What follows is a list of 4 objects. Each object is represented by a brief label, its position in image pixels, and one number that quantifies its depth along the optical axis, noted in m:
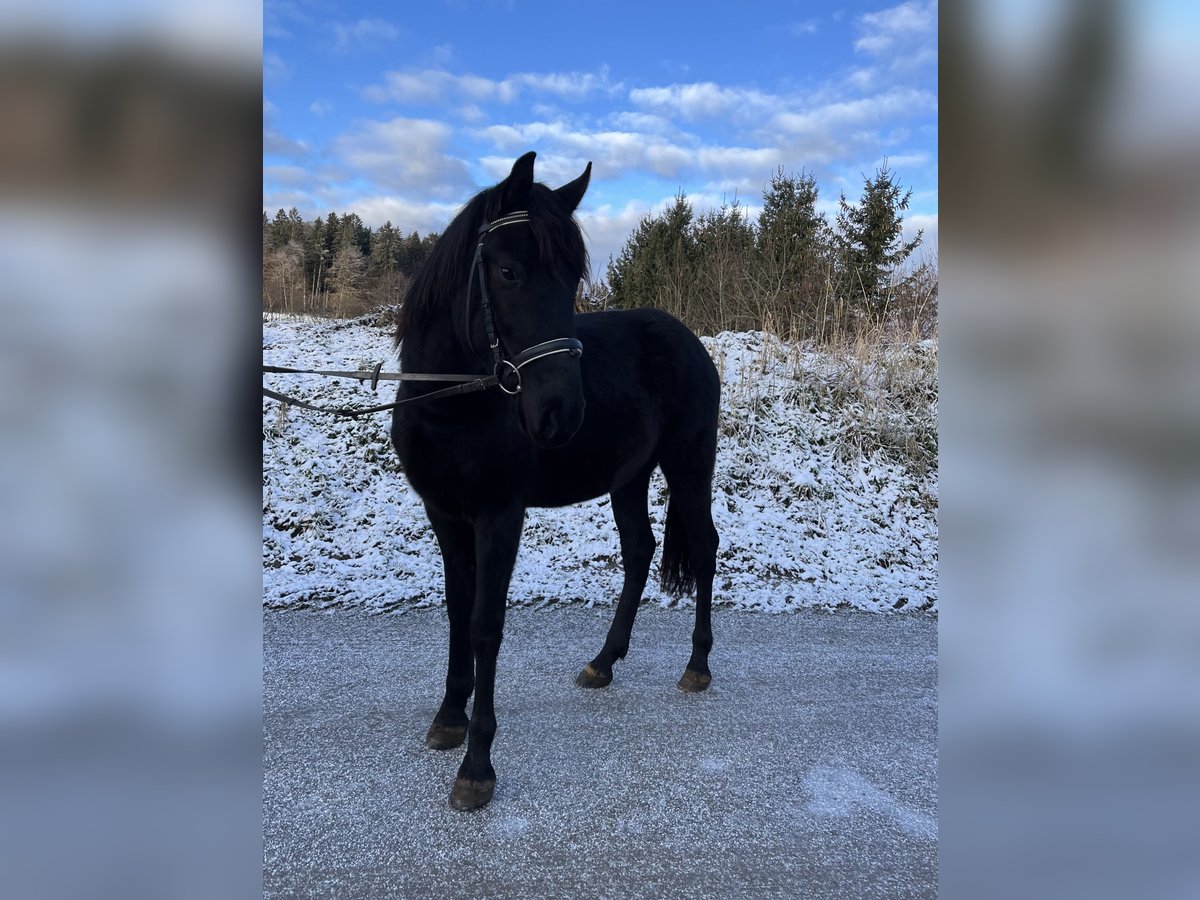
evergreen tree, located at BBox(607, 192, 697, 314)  12.22
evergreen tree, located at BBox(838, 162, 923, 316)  11.02
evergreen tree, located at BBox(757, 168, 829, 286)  11.70
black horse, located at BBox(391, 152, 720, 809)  2.31
